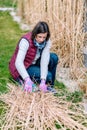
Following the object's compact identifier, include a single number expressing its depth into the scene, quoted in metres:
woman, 4.86
